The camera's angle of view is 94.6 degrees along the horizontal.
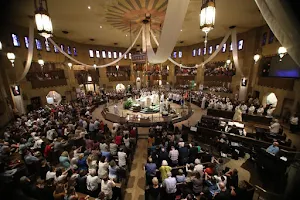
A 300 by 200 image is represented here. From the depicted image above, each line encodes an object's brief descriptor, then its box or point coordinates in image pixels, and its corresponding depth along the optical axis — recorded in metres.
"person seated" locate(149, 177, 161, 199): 3.78
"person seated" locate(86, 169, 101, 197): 3.84
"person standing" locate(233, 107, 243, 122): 9.91
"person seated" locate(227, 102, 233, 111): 11.37
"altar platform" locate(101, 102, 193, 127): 9.83
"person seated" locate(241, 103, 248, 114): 10.83
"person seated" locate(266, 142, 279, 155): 4.97
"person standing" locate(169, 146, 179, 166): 5.14
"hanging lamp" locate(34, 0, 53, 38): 3.11
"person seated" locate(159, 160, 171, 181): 4.19
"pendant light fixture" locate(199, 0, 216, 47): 2.71
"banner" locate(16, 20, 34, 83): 7.80
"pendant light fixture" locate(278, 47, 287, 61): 6.88
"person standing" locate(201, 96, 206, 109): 13.98
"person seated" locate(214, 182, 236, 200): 3.31
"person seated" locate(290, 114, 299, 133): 8.49
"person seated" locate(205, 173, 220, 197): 3.85
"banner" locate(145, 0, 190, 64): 2.73
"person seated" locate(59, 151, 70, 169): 4.77
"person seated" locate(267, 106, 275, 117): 10.25
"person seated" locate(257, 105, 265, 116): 10.34
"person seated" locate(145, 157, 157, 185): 4.39
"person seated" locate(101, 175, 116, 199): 3.68
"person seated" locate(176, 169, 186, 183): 4.07
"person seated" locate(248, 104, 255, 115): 10.50
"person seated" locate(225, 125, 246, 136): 7.06
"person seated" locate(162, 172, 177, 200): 3.78
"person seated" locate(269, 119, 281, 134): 7.32
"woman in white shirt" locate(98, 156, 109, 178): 4.25
